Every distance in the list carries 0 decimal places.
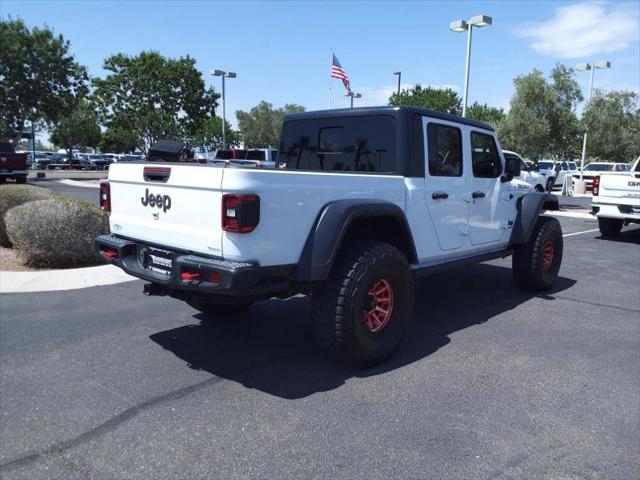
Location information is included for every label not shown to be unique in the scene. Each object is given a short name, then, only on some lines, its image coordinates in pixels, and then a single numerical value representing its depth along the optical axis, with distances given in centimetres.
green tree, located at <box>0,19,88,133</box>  2750
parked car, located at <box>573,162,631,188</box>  2680
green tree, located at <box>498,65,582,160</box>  1955
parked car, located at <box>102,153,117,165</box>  5683
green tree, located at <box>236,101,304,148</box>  6153
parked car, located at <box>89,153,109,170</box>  5559
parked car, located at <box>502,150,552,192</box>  2043
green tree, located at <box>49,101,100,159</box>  5712
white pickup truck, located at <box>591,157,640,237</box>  1091
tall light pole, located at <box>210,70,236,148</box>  3053
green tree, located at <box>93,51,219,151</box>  2978
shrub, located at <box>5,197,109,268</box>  731
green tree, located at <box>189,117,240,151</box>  6356
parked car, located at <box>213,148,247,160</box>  2183
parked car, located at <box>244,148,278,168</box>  2100
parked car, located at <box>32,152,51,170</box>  5322
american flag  1941
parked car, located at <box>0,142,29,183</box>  2310
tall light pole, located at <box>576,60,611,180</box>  2489
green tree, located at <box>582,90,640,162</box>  2280
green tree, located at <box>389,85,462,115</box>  4167
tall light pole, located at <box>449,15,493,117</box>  1773
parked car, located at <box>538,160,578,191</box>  2580
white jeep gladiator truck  338
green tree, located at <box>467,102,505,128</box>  4584
